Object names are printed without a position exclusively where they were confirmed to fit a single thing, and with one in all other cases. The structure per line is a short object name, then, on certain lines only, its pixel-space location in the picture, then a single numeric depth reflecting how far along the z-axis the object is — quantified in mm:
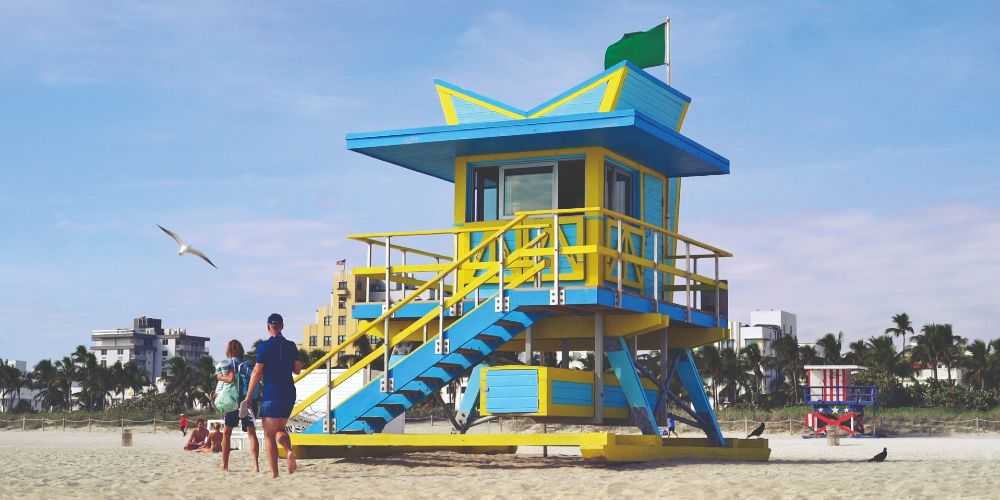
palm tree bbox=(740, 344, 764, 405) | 112000
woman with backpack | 16375
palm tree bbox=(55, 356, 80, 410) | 136250
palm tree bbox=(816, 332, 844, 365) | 109375
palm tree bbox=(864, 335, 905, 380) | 98700
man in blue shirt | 15367
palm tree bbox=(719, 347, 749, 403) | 109938
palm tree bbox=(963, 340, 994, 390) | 96219
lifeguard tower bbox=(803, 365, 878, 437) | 60188
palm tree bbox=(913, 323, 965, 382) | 104000
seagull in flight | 18472
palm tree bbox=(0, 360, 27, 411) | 139875
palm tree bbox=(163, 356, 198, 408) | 118062
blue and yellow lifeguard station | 18203
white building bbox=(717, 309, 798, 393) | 158862
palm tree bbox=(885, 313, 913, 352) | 115062
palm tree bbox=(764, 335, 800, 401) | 110312
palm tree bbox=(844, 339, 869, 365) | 104625
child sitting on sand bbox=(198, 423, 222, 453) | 27109
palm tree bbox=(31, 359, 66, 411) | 137250
